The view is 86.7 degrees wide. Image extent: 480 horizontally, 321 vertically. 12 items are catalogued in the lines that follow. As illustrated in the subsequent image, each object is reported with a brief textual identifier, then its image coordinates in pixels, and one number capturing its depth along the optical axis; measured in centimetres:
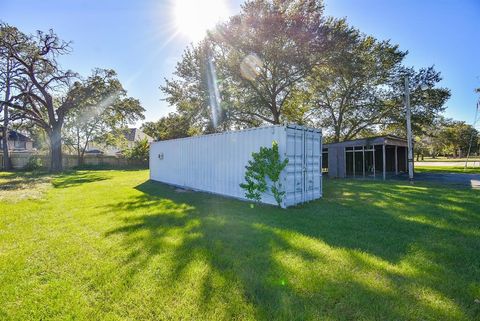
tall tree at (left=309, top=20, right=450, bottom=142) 2022
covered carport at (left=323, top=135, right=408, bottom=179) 1580
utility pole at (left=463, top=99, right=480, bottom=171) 2434
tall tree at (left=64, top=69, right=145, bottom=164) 2238
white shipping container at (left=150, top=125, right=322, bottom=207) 738
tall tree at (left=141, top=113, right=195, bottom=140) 2060
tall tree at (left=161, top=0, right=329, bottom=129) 1498
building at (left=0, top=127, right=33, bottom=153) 4085
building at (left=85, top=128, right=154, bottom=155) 4548
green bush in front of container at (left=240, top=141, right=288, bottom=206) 697
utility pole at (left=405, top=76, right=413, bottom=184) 1286
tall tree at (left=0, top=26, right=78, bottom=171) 1920
